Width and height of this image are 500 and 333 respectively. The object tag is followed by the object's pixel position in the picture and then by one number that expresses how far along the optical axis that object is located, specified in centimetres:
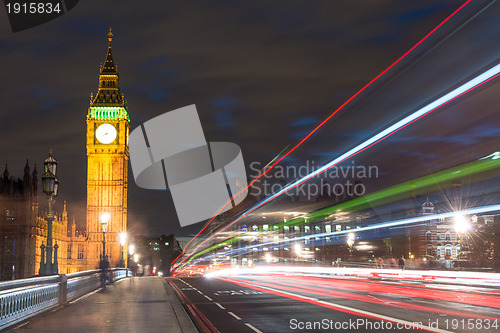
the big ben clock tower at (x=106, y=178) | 13738
